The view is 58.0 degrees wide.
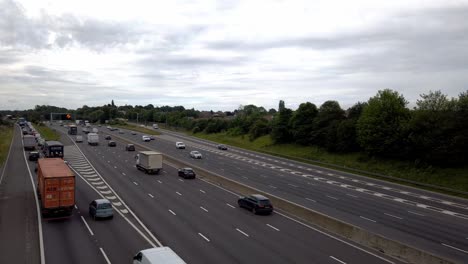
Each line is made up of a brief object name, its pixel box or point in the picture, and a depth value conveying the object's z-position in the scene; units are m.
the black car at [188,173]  48.59
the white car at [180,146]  87.72
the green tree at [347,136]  69.75
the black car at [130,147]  80.74
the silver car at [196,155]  69.99
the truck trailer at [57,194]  28.08
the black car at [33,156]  63.41
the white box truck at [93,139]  91.00
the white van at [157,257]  15.33
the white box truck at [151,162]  51.94
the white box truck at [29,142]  79.56
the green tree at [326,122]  74.44
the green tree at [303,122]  82.75
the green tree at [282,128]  88.94
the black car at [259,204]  30.83
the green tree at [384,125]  60.12
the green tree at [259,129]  103.50
